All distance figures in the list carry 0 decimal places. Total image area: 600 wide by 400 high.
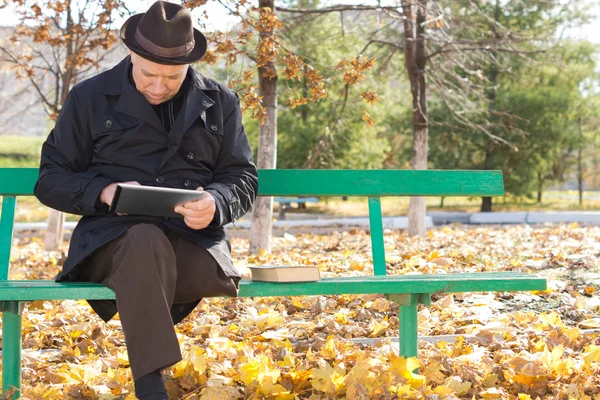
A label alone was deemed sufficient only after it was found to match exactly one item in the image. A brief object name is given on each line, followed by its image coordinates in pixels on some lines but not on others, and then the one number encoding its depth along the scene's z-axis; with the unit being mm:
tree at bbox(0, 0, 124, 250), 7662
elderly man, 2908
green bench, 2920
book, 3004
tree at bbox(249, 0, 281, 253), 7934
